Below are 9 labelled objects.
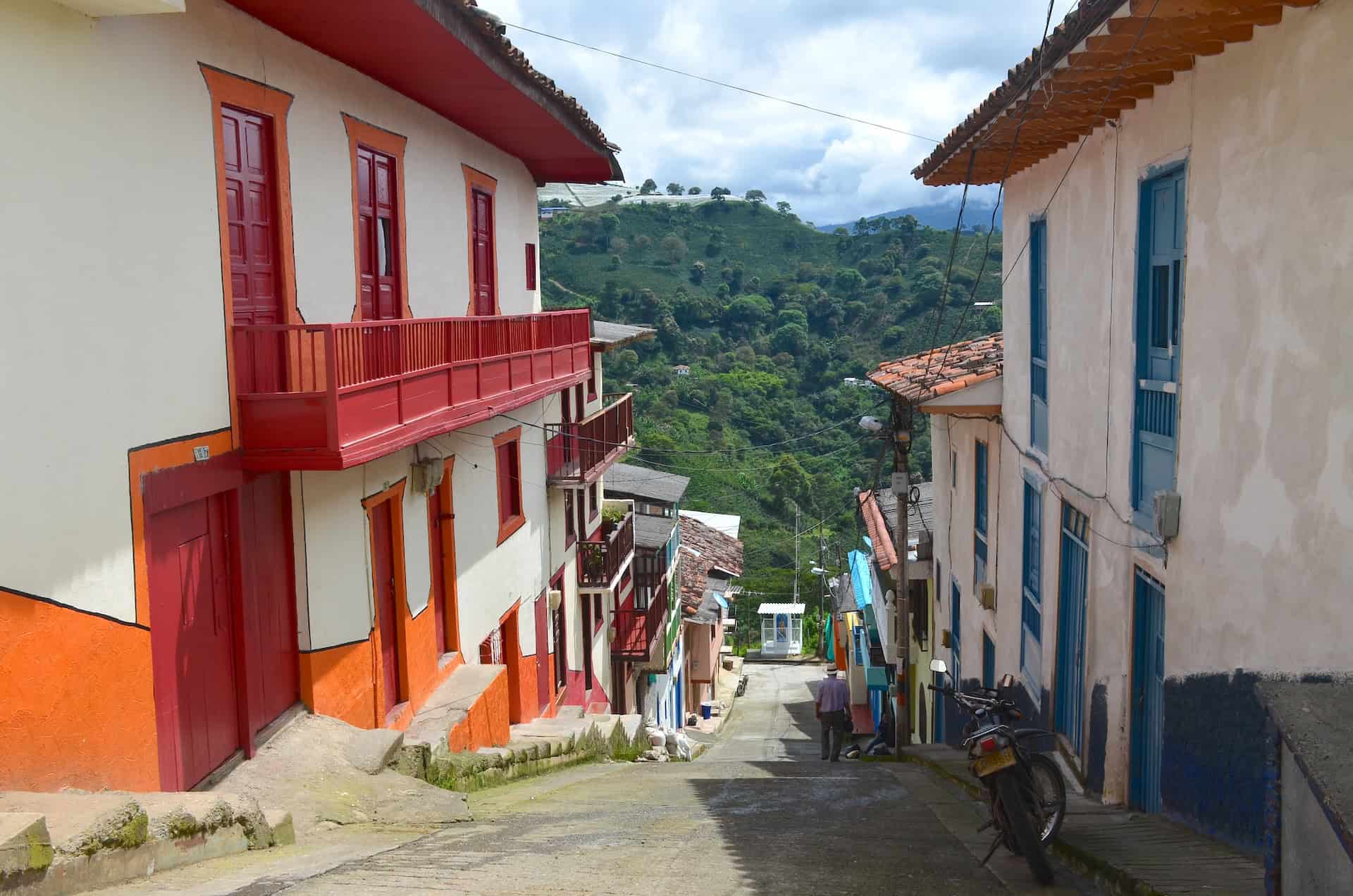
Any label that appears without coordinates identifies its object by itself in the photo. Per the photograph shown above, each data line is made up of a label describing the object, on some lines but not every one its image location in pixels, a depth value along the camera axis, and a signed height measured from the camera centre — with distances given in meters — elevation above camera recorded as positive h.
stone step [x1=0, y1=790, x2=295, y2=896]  4.14 -2.12
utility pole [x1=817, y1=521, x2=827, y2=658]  40.96 -10.43
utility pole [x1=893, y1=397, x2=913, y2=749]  15.48 -3.11
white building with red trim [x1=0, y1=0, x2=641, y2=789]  5.56 -0.16
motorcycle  5.79 -2.55
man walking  20.31 -6.86
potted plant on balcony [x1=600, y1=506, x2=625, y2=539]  21.83 -3.70
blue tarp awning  28.73 -6.64
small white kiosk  48.00 -12.95
